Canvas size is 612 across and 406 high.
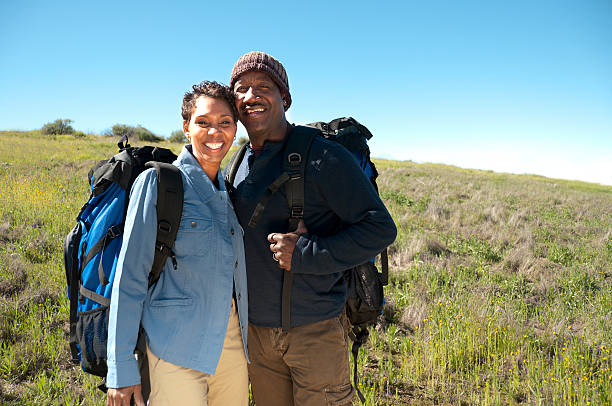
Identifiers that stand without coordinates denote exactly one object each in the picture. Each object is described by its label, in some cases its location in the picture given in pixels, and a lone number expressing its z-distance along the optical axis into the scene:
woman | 1.69
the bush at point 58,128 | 34.06
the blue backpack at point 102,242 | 1.79
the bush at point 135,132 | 32.49
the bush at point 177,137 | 34.41
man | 2.05
